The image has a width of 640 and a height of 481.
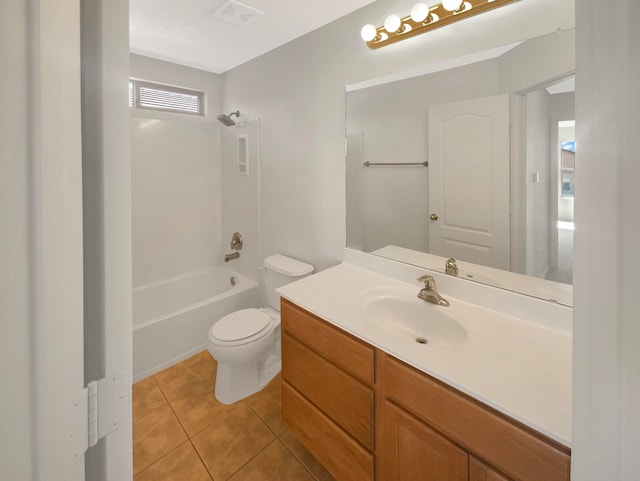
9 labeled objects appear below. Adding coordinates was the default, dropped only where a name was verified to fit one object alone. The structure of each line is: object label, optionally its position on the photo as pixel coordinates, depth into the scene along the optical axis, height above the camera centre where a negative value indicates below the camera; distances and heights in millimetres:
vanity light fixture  1289 +996
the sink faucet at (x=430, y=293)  1370 -277
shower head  2718 +1073
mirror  1183 +329
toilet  1873 -691
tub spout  2873 -197
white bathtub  2184 -626
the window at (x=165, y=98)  2565 +1270
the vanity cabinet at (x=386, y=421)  797 -617
